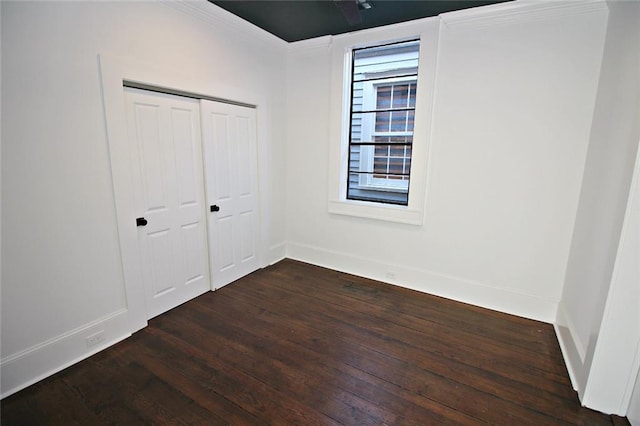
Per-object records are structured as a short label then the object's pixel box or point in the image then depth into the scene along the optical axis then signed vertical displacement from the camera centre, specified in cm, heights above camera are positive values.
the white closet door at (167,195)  250 -35
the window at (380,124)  319 +45
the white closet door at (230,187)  311 -33
